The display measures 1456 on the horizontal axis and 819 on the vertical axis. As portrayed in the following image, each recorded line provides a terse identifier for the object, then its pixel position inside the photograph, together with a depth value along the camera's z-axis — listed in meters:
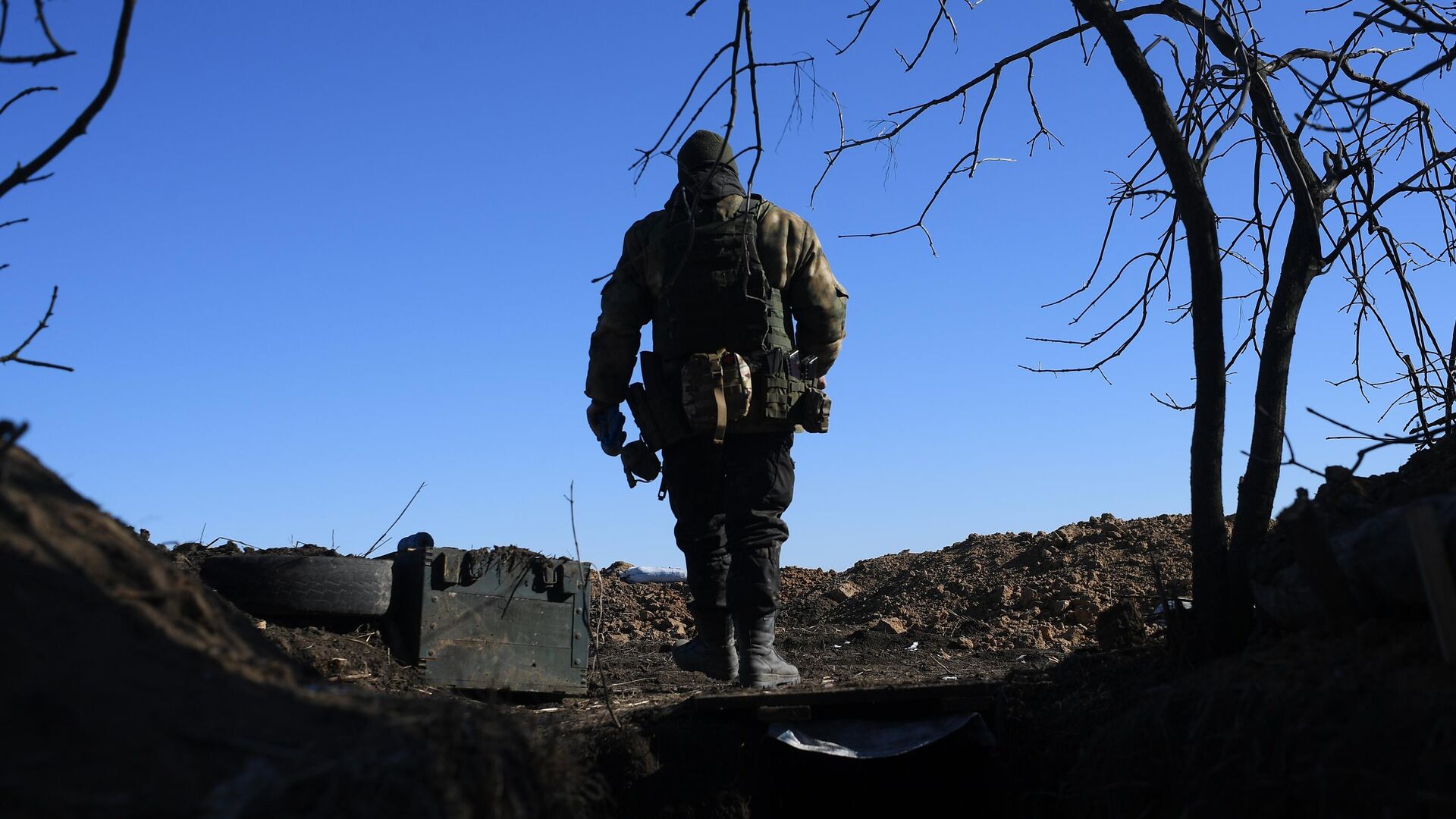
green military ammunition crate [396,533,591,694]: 4.84
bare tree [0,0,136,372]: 2.52
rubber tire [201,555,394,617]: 4.57
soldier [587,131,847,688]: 4.93
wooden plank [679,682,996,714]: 4.31
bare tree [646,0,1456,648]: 4.17
